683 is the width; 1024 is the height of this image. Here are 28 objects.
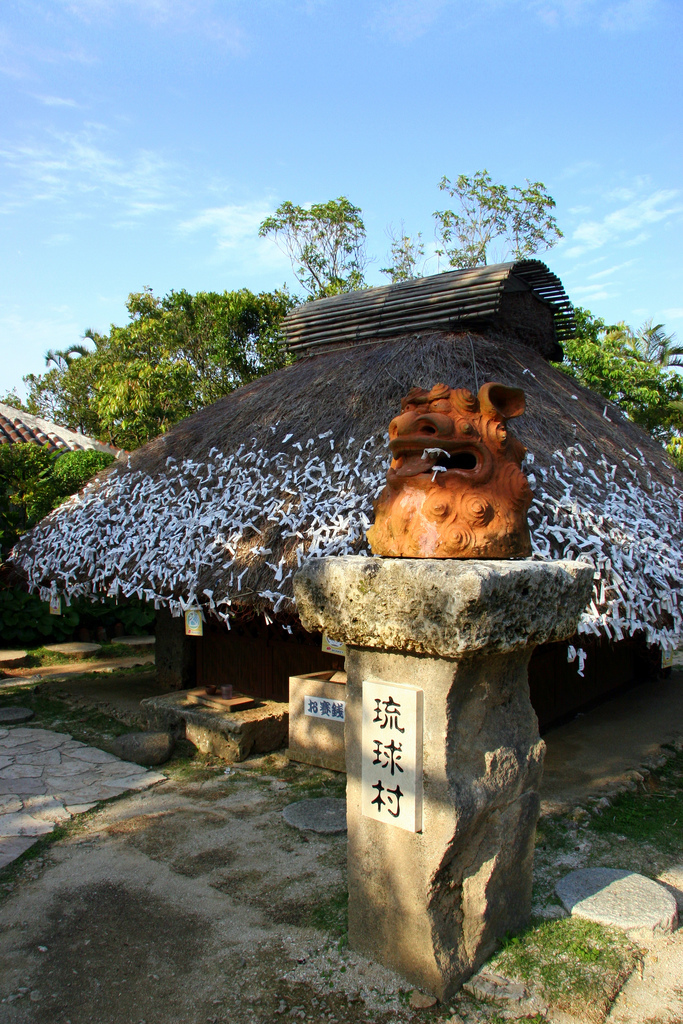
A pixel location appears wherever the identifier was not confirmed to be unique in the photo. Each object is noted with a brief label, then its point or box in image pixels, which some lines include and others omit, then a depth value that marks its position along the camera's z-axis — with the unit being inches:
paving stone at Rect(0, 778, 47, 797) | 201.0
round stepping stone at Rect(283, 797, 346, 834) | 175.6
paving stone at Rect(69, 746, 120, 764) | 231.9
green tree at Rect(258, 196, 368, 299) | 688.4
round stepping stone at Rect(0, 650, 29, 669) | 366.3
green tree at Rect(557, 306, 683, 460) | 560.1
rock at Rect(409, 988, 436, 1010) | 105.8
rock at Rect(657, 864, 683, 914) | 145.9
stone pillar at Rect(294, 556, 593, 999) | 103.3
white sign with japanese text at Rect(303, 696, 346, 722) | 214.0
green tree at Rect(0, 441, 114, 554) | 379.6
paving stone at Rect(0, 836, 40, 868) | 159.3
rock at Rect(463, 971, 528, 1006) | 107.7
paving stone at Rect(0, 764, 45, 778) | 214.1
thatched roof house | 202.2
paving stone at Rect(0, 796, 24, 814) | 187.2
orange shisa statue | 113.9
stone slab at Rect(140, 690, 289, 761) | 228.1
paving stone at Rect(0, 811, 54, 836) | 174.1
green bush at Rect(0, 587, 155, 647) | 410.0
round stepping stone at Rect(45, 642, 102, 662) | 400.8
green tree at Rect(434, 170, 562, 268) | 738.2
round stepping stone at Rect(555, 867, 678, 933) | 127.2
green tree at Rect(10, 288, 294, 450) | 544.4
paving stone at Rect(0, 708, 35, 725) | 274.1
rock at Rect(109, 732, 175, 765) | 228.4
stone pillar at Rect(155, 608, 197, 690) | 304.8
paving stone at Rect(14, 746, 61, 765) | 228.2
